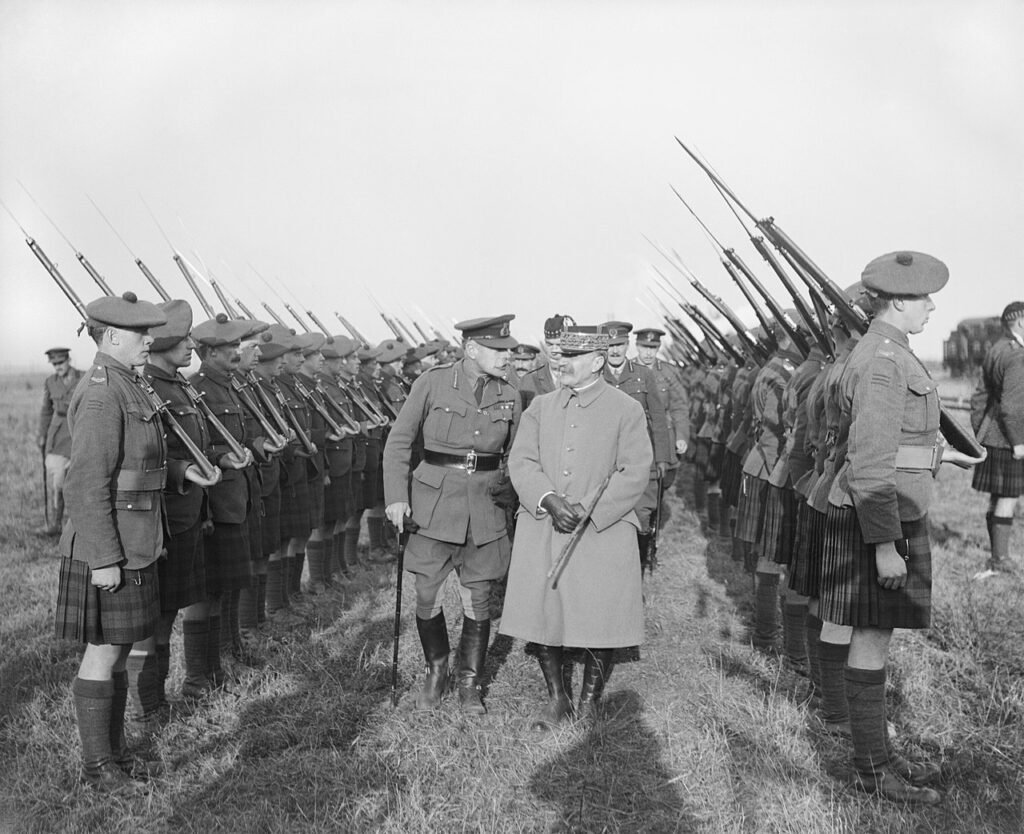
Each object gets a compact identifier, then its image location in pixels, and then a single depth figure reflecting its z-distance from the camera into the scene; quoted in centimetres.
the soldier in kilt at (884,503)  372
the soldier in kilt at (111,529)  381
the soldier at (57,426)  944
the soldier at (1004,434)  795
